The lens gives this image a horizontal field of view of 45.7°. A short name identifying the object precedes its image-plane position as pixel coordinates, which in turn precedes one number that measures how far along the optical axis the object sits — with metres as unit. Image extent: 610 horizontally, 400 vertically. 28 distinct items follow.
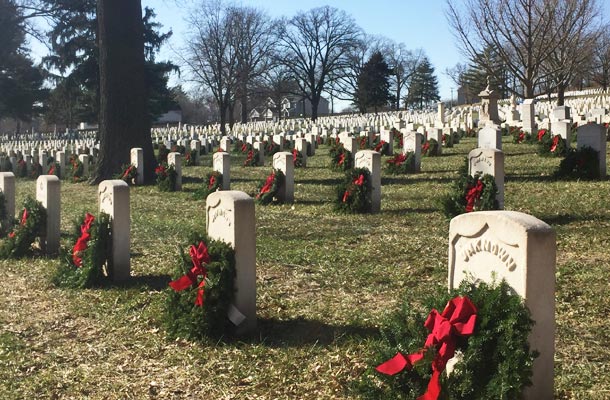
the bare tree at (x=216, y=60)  52.56
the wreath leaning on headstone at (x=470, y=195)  9.30
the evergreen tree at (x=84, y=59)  34.22
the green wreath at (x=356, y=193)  11.23
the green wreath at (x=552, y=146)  16.48
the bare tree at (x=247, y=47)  53.84
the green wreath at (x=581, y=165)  12.69
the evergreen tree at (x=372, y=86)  69.31
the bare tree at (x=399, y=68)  81.06
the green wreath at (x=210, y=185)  14.45
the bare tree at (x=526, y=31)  26.81
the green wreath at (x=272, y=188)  13.00
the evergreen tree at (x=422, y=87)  81.88
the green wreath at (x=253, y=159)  21.92
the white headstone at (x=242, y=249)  5.50
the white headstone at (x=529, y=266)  3.46
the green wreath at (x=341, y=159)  17.52
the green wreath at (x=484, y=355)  3.35
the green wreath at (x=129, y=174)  17.98
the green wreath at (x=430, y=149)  19.80
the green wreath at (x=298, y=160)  19.41
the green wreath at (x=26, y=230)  9.16
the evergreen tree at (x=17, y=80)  46.32
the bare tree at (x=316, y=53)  65.68
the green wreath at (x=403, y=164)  16.14
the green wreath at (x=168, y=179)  16.64
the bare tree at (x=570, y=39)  27.69
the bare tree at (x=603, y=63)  53.72
